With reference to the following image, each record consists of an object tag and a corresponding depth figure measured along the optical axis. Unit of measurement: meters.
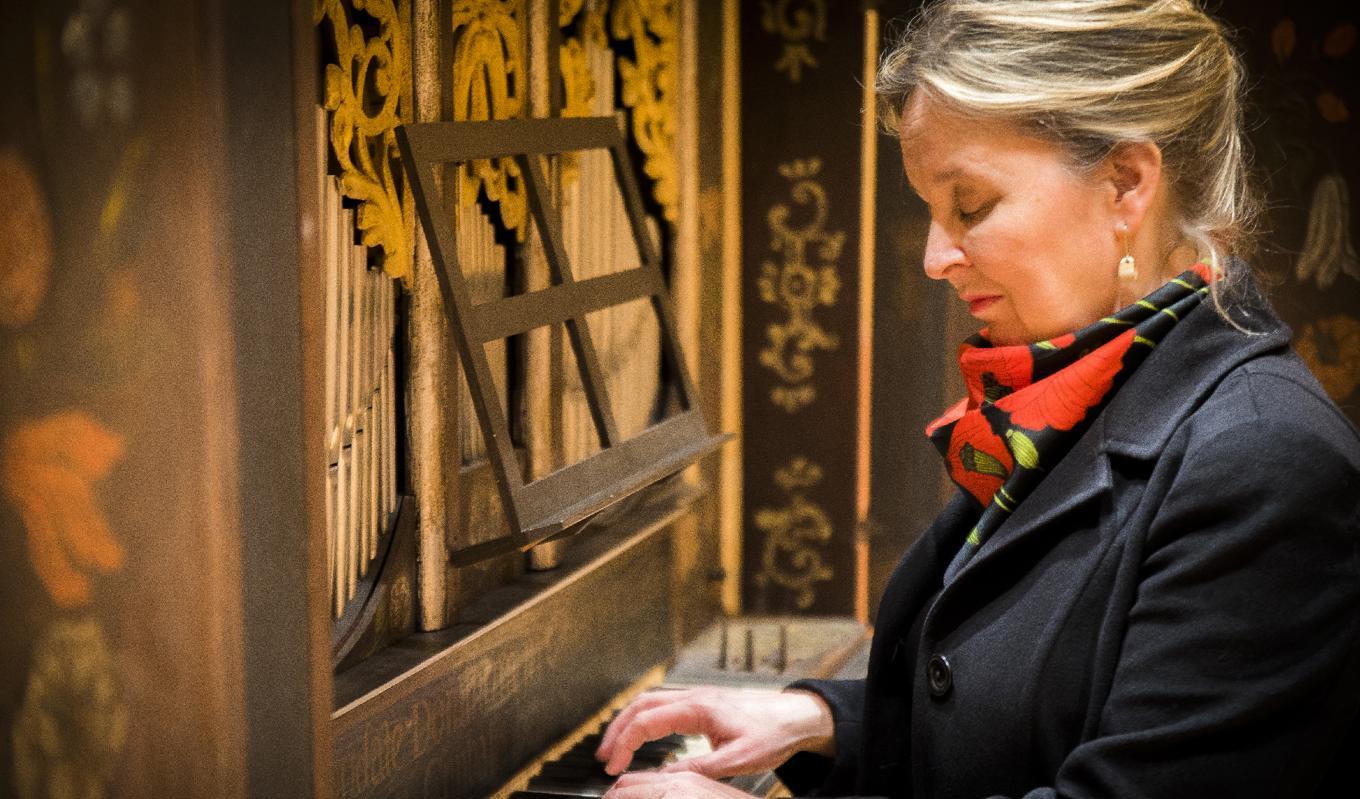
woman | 2.94
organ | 2.98
